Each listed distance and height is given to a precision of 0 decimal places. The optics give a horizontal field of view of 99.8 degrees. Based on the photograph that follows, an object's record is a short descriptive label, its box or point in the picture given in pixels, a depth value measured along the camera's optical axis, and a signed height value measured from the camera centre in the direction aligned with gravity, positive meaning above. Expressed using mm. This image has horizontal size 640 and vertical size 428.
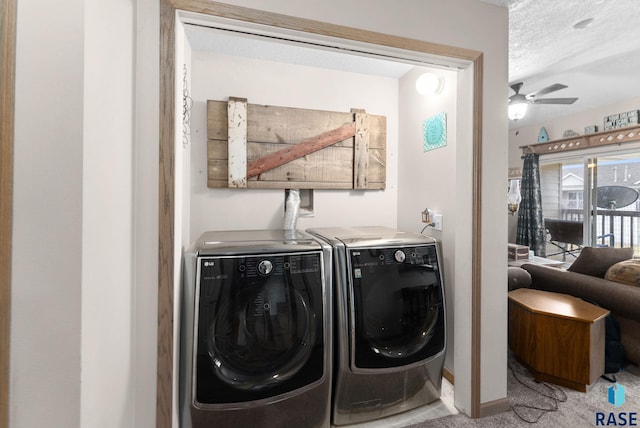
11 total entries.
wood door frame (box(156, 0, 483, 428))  1072 +200
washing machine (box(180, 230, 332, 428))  1234 -599
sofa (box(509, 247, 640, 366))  1876 -546
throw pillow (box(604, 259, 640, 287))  1948 -444
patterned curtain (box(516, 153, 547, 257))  4539 +133
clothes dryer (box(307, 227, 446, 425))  1439 -634
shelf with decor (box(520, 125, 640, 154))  3384 +1029
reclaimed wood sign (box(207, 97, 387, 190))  2020 +513
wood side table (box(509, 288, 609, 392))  1688 -834
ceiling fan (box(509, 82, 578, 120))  2649 +1160
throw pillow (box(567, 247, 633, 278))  2195 -379
